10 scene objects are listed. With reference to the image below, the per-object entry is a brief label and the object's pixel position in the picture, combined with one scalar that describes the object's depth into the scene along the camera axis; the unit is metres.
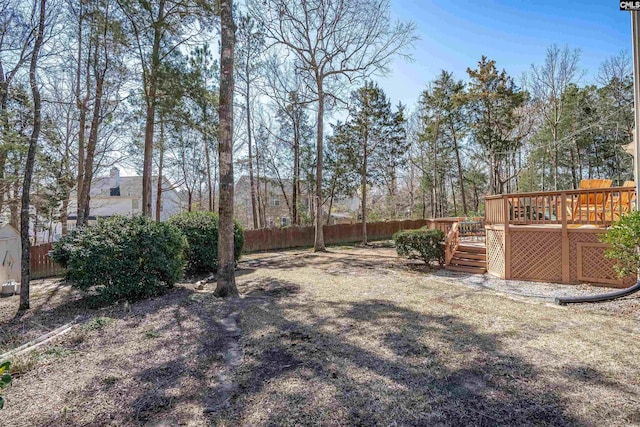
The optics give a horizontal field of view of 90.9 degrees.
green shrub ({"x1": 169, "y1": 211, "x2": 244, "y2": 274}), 8.41
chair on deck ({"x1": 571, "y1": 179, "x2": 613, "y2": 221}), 6.54
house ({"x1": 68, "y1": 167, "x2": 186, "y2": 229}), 25.38
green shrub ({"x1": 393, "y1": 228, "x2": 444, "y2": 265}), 9.02
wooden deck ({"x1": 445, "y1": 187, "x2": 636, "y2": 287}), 6.40
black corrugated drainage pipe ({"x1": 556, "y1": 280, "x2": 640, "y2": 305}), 5.32
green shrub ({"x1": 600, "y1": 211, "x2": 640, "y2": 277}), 5.07
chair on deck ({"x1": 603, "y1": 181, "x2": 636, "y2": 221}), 6.25
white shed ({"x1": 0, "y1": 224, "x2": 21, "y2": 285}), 8.40
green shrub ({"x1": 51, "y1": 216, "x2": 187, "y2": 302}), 5.40
